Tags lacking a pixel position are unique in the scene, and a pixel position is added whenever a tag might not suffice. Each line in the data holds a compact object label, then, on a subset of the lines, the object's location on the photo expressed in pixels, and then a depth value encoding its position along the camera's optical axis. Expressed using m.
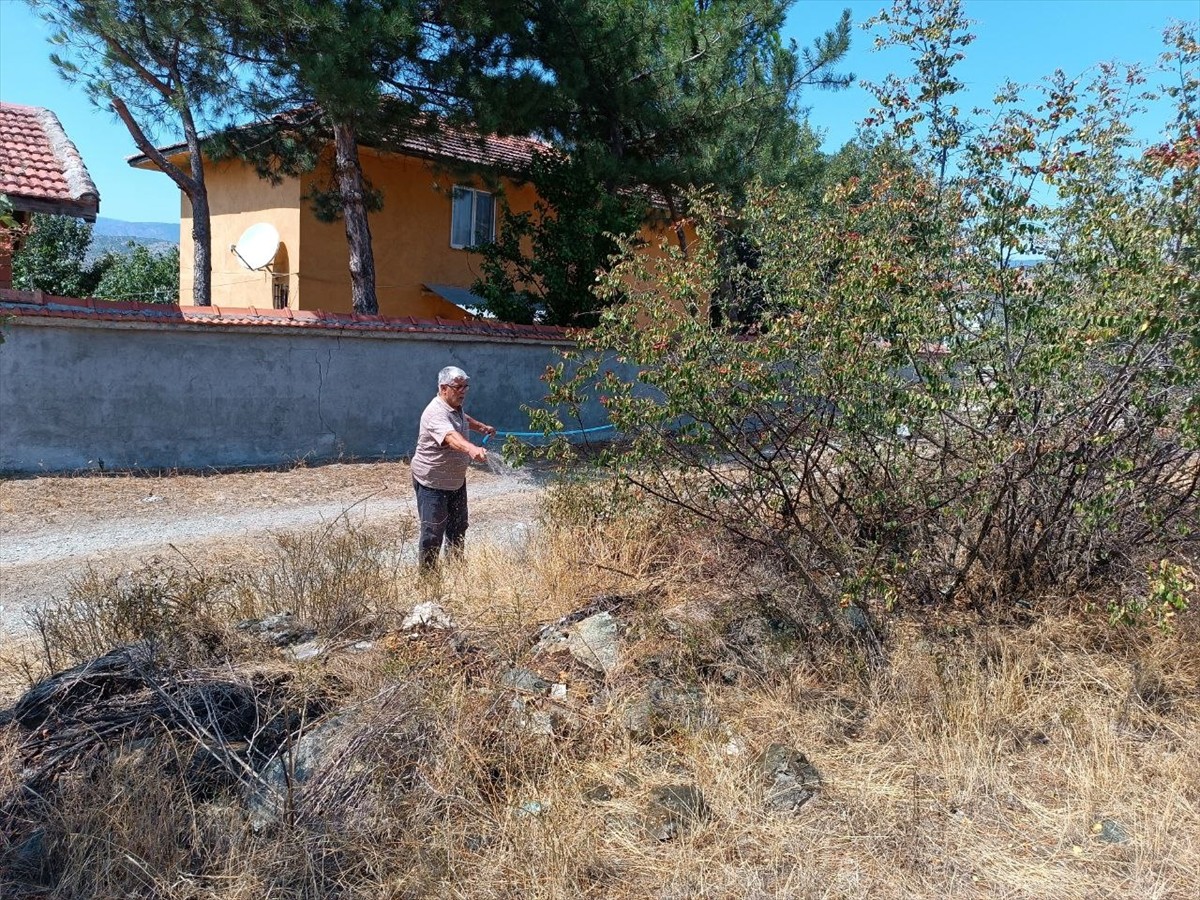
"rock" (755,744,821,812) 3.77
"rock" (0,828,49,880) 3.21
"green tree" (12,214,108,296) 19.67
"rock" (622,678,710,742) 4.24
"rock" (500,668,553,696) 4.37
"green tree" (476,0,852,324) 13.75
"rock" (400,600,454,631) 4.82
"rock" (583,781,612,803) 3.78
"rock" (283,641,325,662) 4.48
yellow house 16.50
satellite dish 16.42
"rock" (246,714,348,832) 3.43
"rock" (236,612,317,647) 4.70
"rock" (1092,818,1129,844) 3.62
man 6.25
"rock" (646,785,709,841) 3.57
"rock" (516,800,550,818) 3.56
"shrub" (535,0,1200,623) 4.64
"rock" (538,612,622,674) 4.71
